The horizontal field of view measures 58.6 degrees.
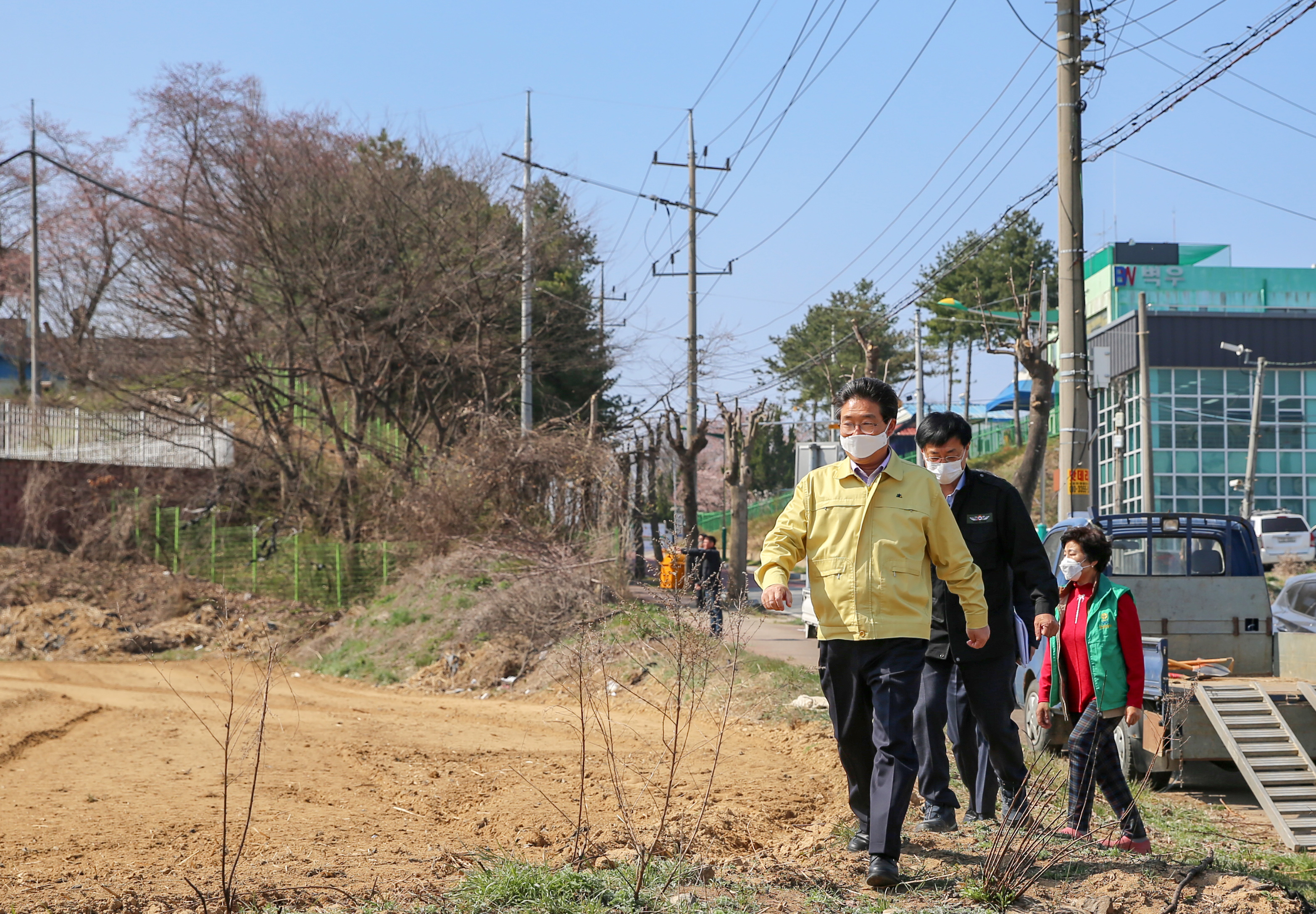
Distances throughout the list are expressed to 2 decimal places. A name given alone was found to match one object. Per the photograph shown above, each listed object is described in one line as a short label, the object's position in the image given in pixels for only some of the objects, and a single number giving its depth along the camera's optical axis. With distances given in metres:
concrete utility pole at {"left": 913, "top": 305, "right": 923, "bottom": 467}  39.84
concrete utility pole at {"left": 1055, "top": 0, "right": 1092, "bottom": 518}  12.46
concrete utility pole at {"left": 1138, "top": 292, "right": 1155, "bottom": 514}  28.75
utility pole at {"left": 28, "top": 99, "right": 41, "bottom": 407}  27.84
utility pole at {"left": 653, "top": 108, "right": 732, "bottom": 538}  25.71
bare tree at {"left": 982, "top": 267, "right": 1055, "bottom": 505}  14.95
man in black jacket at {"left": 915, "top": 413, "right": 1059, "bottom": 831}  5.29
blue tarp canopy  68.31
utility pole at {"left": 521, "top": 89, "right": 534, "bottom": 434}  25.62
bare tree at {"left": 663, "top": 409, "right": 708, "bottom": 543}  24.36
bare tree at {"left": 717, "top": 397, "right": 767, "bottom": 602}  23.48
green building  40.69
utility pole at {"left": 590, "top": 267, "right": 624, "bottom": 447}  30.78
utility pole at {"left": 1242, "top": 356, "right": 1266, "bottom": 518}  32.69
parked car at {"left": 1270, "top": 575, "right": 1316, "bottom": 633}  12.44
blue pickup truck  8.97
